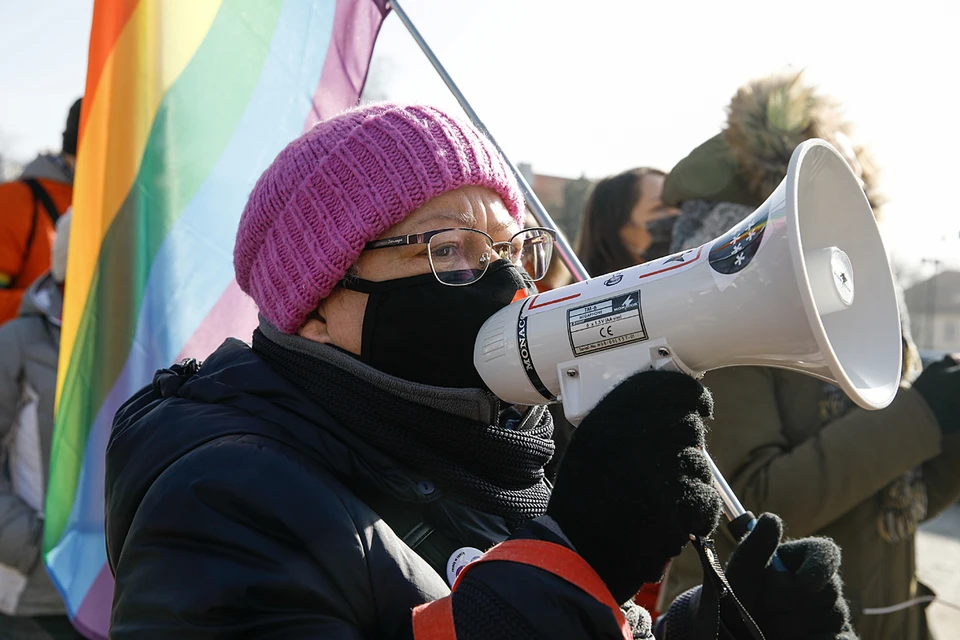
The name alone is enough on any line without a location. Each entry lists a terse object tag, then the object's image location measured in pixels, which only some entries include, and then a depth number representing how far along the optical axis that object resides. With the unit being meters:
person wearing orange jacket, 4.04
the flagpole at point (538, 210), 2.06
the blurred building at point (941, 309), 37.19
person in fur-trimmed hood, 2.42
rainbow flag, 2.42
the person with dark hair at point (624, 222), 3.47
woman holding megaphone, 1.17
